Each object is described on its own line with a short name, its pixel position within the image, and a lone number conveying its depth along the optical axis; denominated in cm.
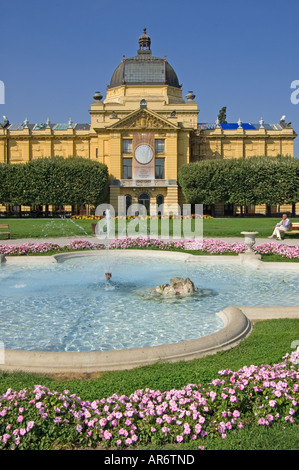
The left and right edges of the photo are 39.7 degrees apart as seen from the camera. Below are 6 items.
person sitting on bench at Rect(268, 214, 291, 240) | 2436
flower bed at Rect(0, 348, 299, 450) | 467
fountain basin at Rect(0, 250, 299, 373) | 665
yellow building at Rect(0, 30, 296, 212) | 5488
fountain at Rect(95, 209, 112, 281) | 1456
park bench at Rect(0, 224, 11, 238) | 2391
